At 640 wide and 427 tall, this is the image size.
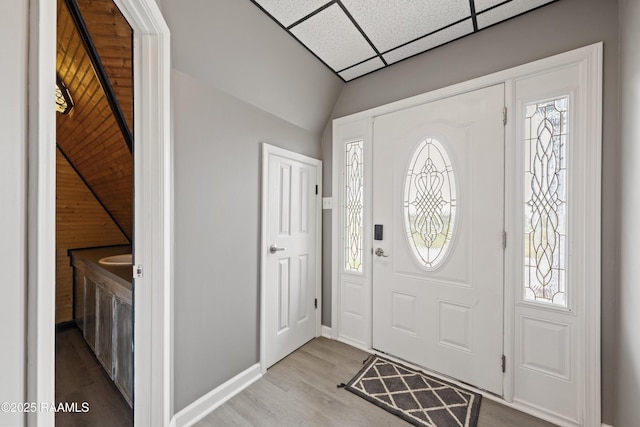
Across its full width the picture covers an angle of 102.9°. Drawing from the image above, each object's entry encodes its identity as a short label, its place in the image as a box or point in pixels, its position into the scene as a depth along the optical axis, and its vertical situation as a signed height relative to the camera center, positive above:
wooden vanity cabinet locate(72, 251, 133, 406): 1.58 -0.79
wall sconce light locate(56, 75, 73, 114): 1.84 +0.83
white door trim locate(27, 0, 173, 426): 1.30 -0.01
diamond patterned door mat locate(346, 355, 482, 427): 1.63 -1.29
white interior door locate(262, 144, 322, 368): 2.15 -0.35
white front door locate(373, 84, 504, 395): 1.84 -0.17
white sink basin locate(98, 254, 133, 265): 2.06 -0.41
